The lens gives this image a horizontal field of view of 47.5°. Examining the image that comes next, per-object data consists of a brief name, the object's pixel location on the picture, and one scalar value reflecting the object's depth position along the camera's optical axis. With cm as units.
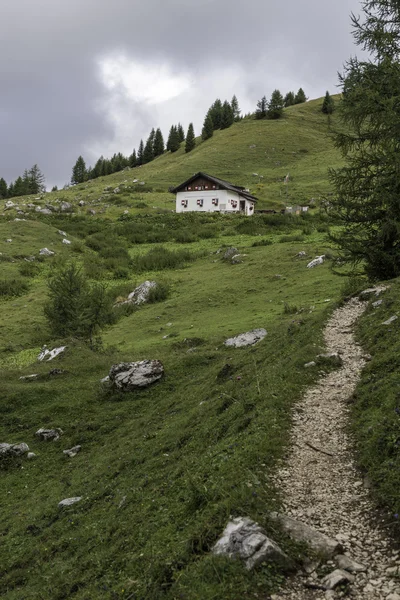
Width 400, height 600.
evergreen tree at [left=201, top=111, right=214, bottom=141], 15386
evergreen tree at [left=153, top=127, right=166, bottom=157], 16862
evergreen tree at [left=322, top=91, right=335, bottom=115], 16462
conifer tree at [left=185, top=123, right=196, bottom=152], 15138
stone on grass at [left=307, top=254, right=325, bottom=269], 3569
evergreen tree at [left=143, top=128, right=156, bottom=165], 16738
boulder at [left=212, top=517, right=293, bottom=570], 576
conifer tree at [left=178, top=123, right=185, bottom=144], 17781
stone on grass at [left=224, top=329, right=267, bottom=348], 2062
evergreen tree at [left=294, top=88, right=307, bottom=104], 19462
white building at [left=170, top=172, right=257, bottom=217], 8562
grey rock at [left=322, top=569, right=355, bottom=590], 544
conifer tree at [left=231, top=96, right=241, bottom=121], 17950
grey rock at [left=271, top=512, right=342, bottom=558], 601
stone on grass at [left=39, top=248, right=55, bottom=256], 5256
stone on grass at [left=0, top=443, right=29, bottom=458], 1552
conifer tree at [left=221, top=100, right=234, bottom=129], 16062
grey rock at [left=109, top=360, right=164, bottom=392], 1905
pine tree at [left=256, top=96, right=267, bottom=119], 15938
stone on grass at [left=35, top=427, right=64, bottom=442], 1662
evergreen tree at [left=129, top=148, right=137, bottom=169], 17104
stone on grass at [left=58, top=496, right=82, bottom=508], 1141
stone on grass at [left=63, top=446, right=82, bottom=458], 1554
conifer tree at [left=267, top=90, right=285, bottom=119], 15600
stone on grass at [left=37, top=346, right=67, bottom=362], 2450
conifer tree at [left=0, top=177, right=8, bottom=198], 14188
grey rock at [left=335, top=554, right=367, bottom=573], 566
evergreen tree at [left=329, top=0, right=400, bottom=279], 1661
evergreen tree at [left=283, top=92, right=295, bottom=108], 19388
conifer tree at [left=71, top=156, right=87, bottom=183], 16362
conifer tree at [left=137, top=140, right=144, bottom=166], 16938
